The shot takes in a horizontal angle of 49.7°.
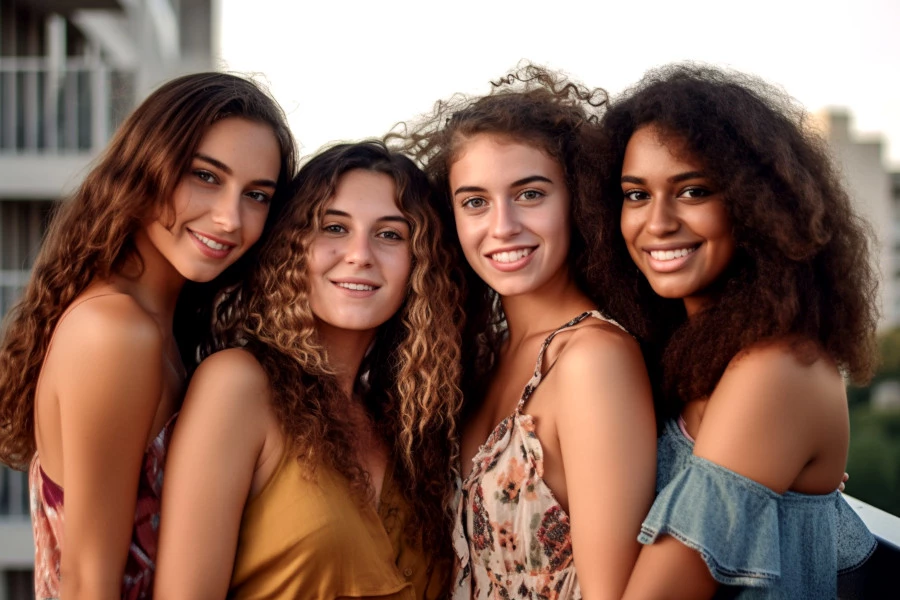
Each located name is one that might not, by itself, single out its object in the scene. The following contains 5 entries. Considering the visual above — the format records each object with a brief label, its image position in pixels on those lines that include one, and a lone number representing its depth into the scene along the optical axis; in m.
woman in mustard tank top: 2.69
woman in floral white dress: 2.58
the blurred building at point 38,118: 10.86
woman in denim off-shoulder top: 2.33
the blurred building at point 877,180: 27.86
